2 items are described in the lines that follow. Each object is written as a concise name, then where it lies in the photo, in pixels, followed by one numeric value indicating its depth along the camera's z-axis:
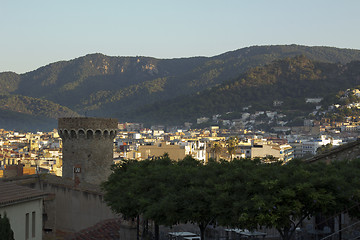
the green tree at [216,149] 133.90
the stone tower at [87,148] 40.41
